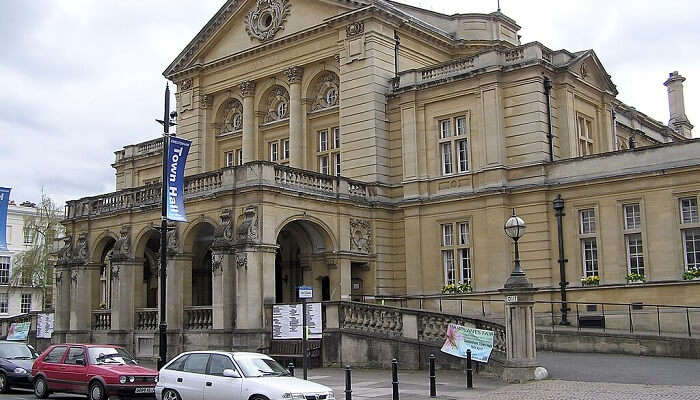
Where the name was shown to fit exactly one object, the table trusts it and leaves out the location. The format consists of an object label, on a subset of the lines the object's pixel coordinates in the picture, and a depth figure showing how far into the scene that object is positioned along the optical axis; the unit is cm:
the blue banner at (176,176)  2403
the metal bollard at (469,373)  2056
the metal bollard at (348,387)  1831
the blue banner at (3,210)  3128
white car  1596
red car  1992
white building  6944
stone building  3031
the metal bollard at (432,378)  1892
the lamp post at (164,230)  2227
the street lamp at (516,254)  2136
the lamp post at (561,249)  3033
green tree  6575
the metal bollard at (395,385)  1810
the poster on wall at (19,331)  4075
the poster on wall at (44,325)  4075
